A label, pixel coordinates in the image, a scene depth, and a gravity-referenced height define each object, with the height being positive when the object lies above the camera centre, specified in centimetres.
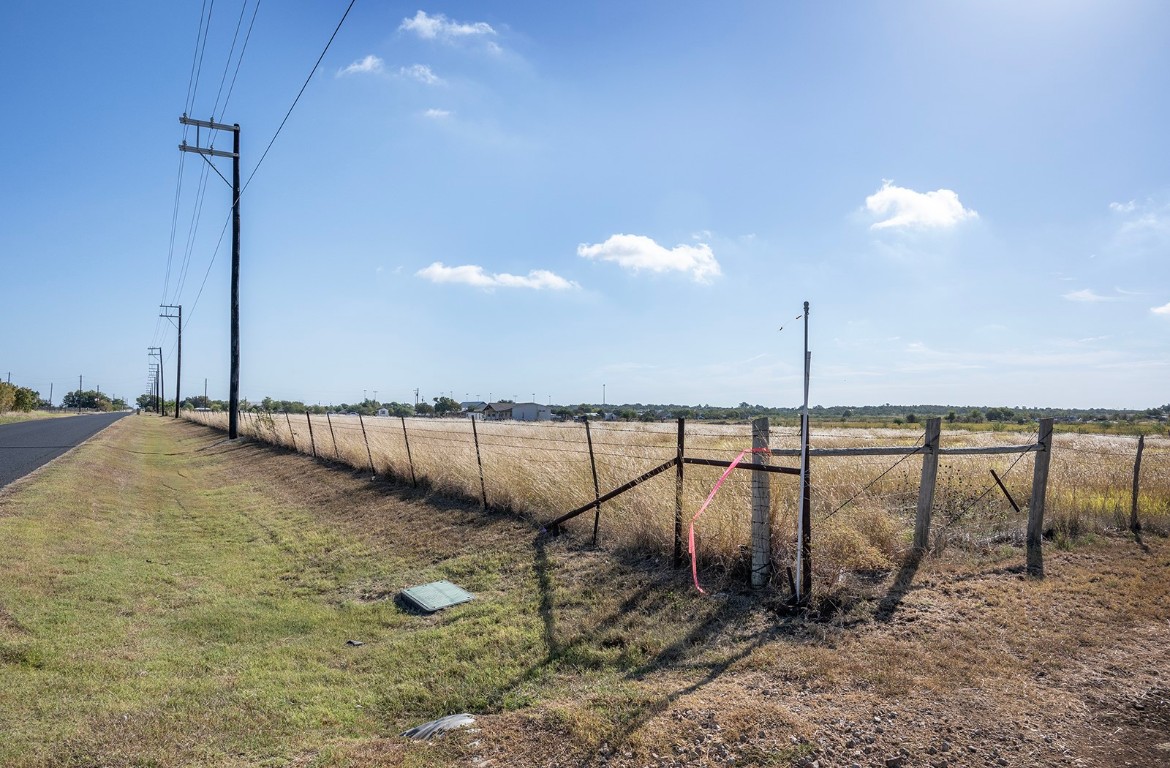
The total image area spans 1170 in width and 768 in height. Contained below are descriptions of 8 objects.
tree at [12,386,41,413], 7069 -204
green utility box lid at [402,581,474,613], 682 -226
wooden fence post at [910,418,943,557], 695 -94
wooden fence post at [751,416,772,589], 609 -118
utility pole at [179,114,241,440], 2330 +630
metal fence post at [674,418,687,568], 685 -120
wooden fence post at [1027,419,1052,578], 749 -105
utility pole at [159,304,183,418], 6372 +172
